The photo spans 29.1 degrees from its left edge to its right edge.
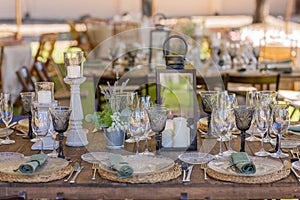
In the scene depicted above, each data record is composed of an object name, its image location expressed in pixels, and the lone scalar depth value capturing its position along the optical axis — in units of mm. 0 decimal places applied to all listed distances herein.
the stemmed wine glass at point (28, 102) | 2732
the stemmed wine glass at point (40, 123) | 2348
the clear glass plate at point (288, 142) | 2562
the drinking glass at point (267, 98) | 2654
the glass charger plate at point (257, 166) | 2104
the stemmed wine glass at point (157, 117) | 2309
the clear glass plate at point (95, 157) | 2307
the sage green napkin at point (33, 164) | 2111
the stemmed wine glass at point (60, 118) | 2312
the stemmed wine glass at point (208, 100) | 2646
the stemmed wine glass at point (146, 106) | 2353
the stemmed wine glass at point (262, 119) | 2422
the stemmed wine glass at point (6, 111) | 2693
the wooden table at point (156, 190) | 2014
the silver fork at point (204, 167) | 2129
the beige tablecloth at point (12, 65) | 6480
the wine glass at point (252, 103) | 2691
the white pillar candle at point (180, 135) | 2477
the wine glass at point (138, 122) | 2332
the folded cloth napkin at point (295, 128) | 2825
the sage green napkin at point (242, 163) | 2100
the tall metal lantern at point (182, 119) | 2477
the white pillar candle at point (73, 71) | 2611
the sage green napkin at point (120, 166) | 2072
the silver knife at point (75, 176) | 2064
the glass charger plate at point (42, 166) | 2135
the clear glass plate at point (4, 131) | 2779
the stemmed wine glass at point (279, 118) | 2340
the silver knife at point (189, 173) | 2082
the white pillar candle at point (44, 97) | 2584
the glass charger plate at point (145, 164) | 2139
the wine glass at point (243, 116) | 2344
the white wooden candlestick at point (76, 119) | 2592
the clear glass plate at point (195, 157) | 2305
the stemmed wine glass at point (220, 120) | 2340
